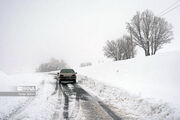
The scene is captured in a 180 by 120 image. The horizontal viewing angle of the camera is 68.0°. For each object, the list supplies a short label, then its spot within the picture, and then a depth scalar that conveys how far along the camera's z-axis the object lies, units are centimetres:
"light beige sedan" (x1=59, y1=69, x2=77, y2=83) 1595
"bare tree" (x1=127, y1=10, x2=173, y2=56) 3197
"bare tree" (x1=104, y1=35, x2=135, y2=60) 5150
